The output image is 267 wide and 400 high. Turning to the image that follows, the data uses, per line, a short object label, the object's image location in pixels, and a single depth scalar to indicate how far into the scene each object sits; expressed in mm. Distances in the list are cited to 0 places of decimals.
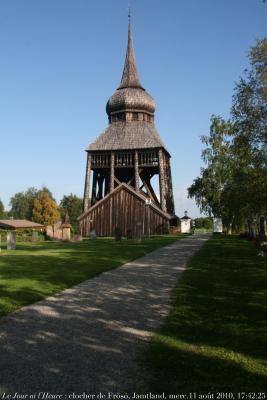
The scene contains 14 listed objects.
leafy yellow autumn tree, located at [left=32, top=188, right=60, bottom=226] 86438
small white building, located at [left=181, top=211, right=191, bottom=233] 58875
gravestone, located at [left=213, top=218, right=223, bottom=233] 56125
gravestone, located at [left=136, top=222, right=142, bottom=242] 34312
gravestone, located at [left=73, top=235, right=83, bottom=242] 36562
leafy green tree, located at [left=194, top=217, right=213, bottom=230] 87000
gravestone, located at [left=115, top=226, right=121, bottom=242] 35719
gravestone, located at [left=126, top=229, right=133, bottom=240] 39969
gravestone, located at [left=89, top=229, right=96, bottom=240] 41959
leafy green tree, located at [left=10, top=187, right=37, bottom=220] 143000
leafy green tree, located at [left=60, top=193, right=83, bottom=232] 94000
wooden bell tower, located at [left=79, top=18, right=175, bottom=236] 50344
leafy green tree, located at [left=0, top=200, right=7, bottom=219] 111562
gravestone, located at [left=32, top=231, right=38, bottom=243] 35231
